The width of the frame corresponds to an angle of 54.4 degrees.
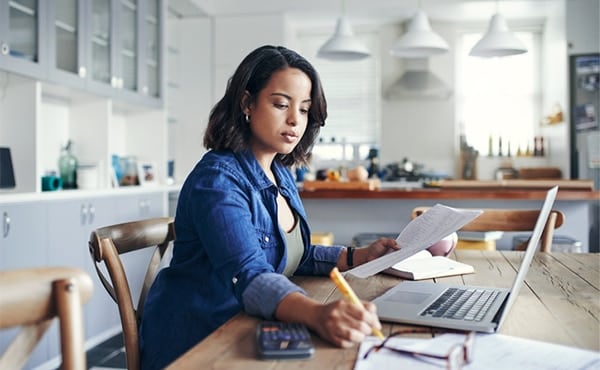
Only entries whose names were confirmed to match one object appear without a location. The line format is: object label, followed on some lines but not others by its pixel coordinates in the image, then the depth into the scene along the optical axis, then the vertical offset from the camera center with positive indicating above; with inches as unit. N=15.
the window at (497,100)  259.8 +39.4
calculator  29.6 -8.1
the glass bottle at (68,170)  133.7 +4.3
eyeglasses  29.0 -8.6
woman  40.1 -2.9
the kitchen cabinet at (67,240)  98.5 -9.4
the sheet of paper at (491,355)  28.7 -8.7
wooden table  29.8 -8.6
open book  52.8 -7.6
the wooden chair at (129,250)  48.6 -5.8
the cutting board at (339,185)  133.9 +0.6
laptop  35.5 -8.1
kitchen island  127.5 -3.8
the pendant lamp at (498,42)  156.4 +39.3
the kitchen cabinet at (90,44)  107.5 +31.7
